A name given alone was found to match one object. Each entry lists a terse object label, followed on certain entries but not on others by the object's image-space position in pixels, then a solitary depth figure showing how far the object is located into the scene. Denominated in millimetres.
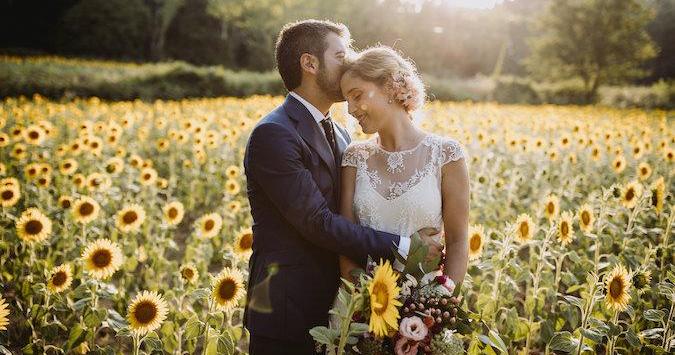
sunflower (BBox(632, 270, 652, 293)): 2477
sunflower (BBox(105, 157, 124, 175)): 4566
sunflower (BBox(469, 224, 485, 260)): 3109
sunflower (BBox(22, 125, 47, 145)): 5594
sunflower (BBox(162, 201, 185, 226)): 4059
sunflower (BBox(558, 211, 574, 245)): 3197
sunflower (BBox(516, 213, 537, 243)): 3162
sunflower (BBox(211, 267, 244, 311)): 2549
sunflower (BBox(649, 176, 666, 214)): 3357
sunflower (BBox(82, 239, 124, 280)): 2951
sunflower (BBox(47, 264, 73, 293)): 2924
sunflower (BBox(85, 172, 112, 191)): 4531
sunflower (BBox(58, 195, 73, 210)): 3994
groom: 2131
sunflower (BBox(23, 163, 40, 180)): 4715
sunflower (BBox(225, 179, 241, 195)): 5043
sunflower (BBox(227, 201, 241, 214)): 4945
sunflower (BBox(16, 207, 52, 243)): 3506
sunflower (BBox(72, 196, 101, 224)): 3775
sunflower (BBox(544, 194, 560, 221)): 3415
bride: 2318
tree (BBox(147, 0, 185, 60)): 37469
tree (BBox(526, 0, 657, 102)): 31344
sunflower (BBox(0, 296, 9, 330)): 2148
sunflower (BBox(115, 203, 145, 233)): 3766
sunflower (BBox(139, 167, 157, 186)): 4836
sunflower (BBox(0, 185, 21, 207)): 3994
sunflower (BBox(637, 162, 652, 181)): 4682
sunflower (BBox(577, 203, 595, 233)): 3236
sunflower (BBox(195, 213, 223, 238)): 3807
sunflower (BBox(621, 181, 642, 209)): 3657
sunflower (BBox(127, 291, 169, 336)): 2514
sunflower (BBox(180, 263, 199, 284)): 2942
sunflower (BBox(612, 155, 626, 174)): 4988
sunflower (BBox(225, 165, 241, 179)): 5599
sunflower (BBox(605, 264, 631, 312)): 2377
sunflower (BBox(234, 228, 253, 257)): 3250
